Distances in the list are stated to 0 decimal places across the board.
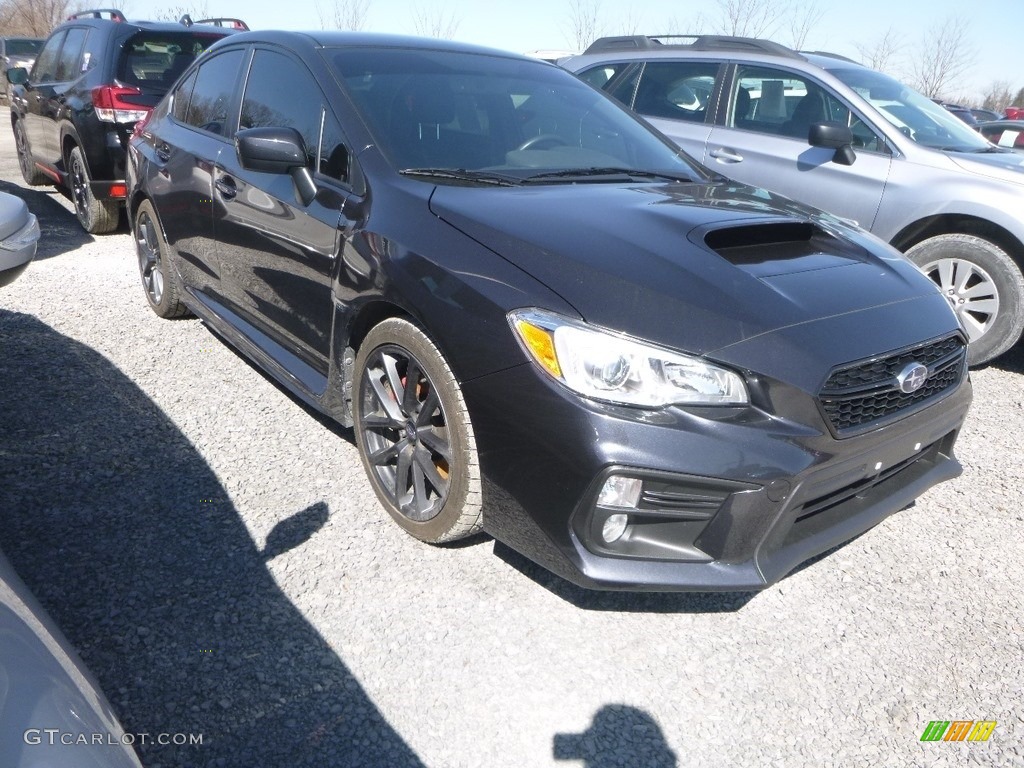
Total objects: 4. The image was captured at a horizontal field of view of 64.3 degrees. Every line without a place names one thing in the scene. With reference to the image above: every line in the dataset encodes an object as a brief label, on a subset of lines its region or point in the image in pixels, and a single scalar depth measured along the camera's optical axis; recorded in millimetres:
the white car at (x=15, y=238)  3930
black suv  6480
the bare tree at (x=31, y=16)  36344
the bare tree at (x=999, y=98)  47031
